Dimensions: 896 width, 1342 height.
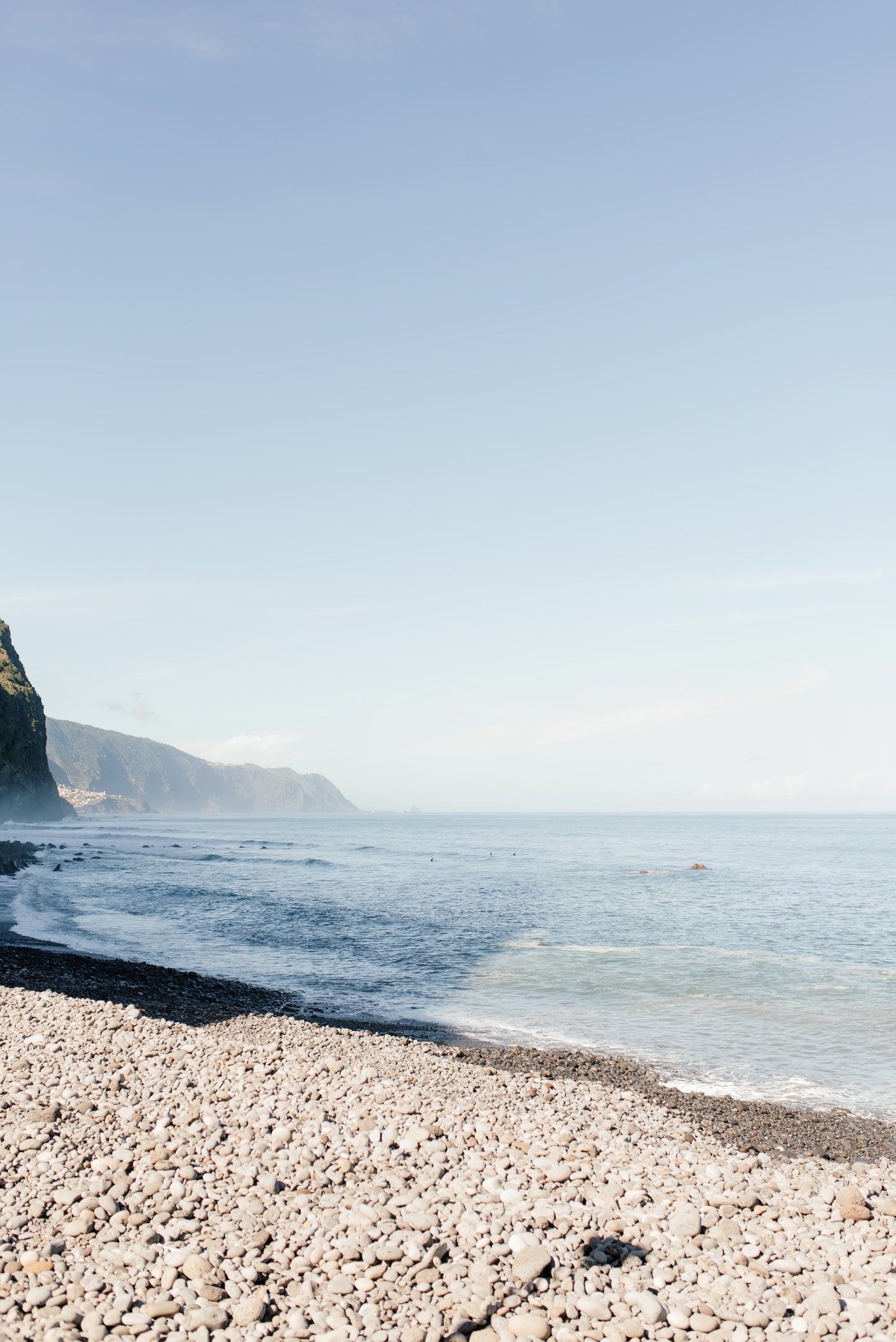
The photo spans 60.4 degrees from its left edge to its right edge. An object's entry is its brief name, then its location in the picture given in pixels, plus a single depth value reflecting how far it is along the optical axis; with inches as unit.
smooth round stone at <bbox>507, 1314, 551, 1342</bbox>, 237.3
